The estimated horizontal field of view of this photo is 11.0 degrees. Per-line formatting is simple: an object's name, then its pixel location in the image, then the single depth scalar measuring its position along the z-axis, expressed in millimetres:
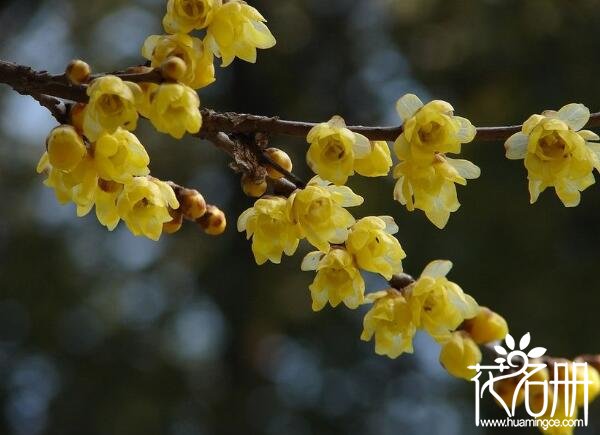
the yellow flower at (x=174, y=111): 763
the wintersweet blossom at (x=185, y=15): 786
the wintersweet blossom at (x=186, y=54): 779
